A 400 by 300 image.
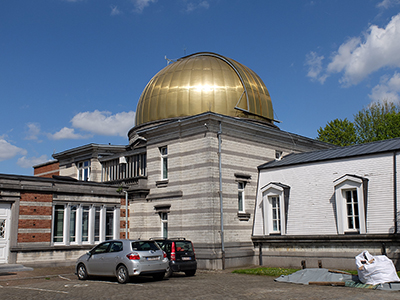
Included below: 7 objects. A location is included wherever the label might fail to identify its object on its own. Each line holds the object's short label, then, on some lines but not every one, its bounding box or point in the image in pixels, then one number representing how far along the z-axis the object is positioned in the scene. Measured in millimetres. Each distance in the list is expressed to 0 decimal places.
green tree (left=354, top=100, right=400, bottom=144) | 40781
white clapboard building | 18841
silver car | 15867
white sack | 14320
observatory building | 22266
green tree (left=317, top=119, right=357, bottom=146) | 43969
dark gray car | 18312
